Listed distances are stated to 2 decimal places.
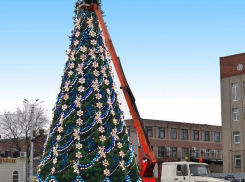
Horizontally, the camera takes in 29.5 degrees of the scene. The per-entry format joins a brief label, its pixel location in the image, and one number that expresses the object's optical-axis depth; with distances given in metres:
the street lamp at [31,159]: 44.96
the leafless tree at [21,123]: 67.88
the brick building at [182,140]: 69.00
